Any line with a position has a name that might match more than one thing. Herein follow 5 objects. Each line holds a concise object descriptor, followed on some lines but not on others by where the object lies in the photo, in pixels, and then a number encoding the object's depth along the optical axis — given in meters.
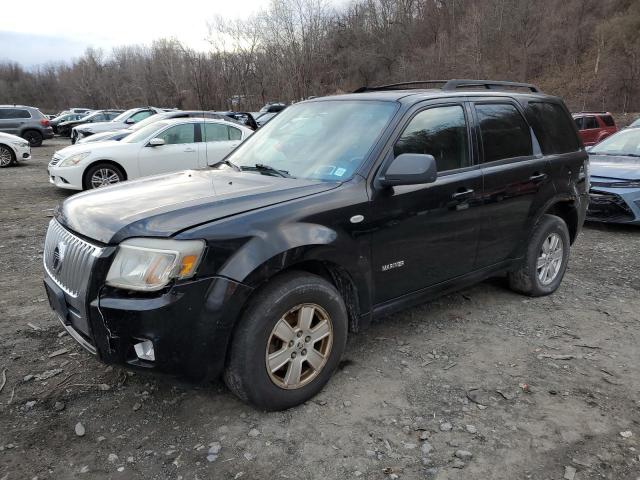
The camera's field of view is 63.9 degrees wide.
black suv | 2.59
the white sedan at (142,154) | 10.06
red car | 16.88
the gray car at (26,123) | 22.20
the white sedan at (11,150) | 15.50
